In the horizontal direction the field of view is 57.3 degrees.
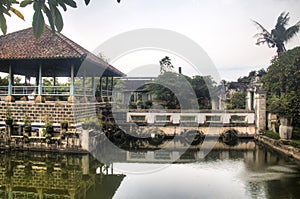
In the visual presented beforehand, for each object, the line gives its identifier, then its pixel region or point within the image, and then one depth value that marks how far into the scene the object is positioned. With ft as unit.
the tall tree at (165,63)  74.39
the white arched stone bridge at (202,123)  46.81
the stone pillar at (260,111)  45.27
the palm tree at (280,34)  61.11
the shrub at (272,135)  37.44
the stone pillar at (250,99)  51.14
